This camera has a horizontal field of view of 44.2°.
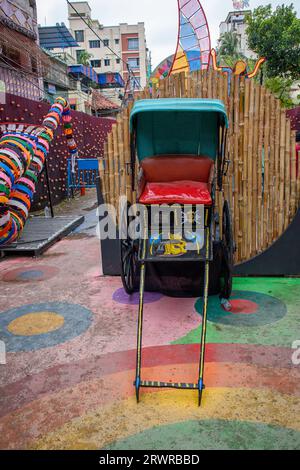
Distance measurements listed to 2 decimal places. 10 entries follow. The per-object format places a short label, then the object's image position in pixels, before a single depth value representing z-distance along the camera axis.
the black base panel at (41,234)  6.93
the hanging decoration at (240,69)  4.98
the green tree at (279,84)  25.09
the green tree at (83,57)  49.94
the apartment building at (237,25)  67.25
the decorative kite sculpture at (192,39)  7.33
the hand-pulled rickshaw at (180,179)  3.48
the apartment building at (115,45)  59.88
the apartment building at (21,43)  19.14
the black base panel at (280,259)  5.13
